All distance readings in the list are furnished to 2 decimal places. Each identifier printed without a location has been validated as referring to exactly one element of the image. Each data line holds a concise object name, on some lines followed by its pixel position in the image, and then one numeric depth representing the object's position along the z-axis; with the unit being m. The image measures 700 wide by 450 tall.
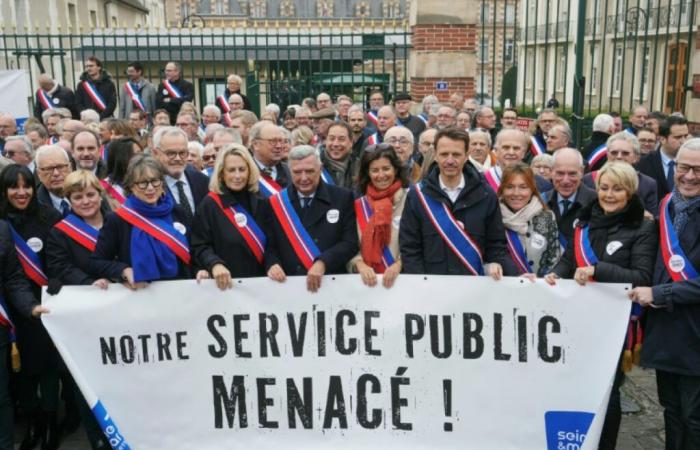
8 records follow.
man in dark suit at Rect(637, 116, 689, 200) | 6.49
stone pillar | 10.55
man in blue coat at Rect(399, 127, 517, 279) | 4.33
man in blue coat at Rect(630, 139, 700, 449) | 3.80
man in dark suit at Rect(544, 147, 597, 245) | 4.74
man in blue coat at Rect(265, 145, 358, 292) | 4.50
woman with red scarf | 4.50
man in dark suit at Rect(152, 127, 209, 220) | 5.11
